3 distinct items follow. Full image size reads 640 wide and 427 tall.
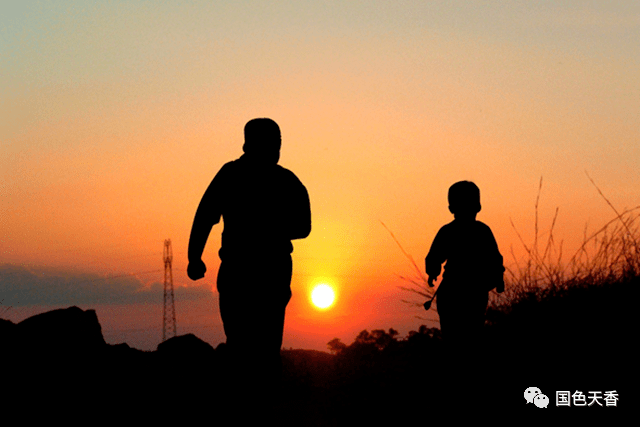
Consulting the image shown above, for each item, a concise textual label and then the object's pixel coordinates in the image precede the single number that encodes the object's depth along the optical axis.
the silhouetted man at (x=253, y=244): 11.77
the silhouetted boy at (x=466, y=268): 15.37
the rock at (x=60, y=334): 17.70
